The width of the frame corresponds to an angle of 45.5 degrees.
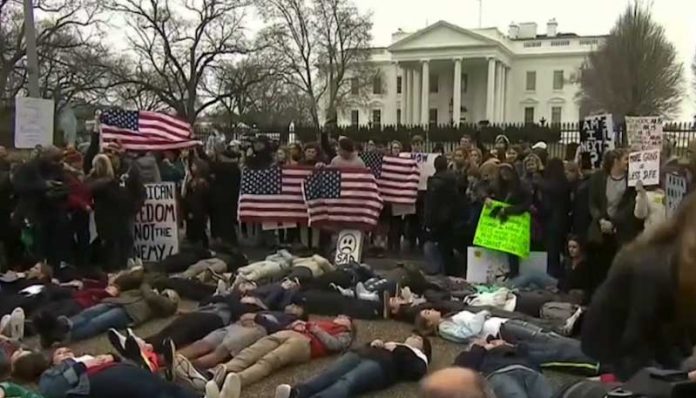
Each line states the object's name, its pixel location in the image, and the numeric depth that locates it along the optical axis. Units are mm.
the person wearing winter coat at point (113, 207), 10602
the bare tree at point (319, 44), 48125
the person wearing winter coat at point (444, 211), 10797
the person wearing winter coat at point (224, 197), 12539
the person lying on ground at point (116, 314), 7188
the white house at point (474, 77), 78688
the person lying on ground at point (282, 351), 5686
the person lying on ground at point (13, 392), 5258
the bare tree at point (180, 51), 42312
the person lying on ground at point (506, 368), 5324
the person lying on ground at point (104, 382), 5266
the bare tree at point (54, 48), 36312
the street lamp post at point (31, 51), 12469
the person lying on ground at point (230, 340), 6379
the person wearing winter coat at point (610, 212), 8758
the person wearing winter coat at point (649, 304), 2646
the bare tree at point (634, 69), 38969
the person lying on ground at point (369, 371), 5711
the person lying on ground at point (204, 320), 6676
